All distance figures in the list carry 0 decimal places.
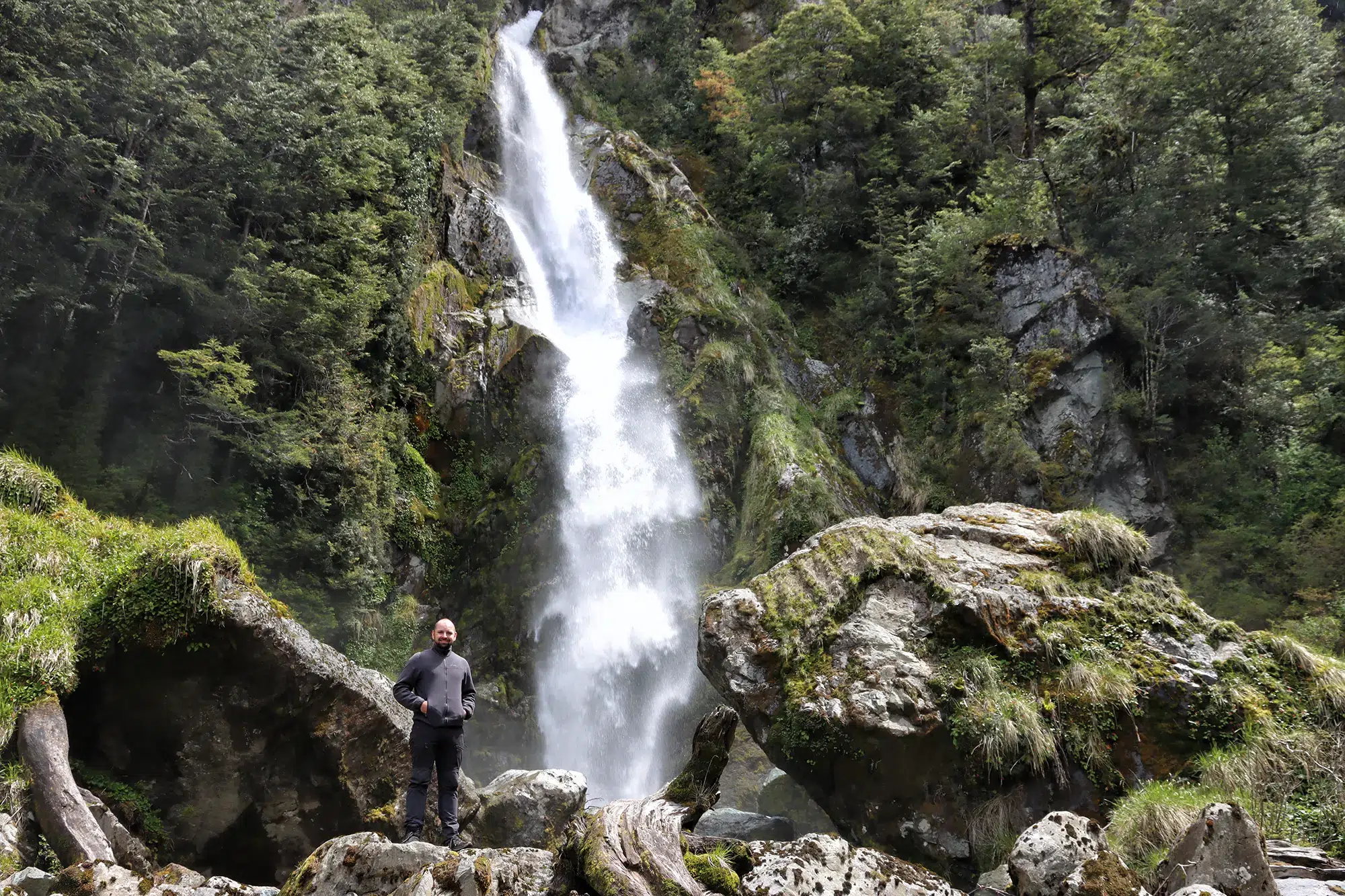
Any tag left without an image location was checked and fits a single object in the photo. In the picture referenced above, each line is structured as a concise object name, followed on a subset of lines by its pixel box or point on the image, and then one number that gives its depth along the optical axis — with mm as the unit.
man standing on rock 5328
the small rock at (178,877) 4152
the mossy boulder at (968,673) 6215
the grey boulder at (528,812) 6945
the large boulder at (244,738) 6035
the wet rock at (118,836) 5141
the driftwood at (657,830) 4172
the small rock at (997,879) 5422
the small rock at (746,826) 8320
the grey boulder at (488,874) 3850
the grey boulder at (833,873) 3945
